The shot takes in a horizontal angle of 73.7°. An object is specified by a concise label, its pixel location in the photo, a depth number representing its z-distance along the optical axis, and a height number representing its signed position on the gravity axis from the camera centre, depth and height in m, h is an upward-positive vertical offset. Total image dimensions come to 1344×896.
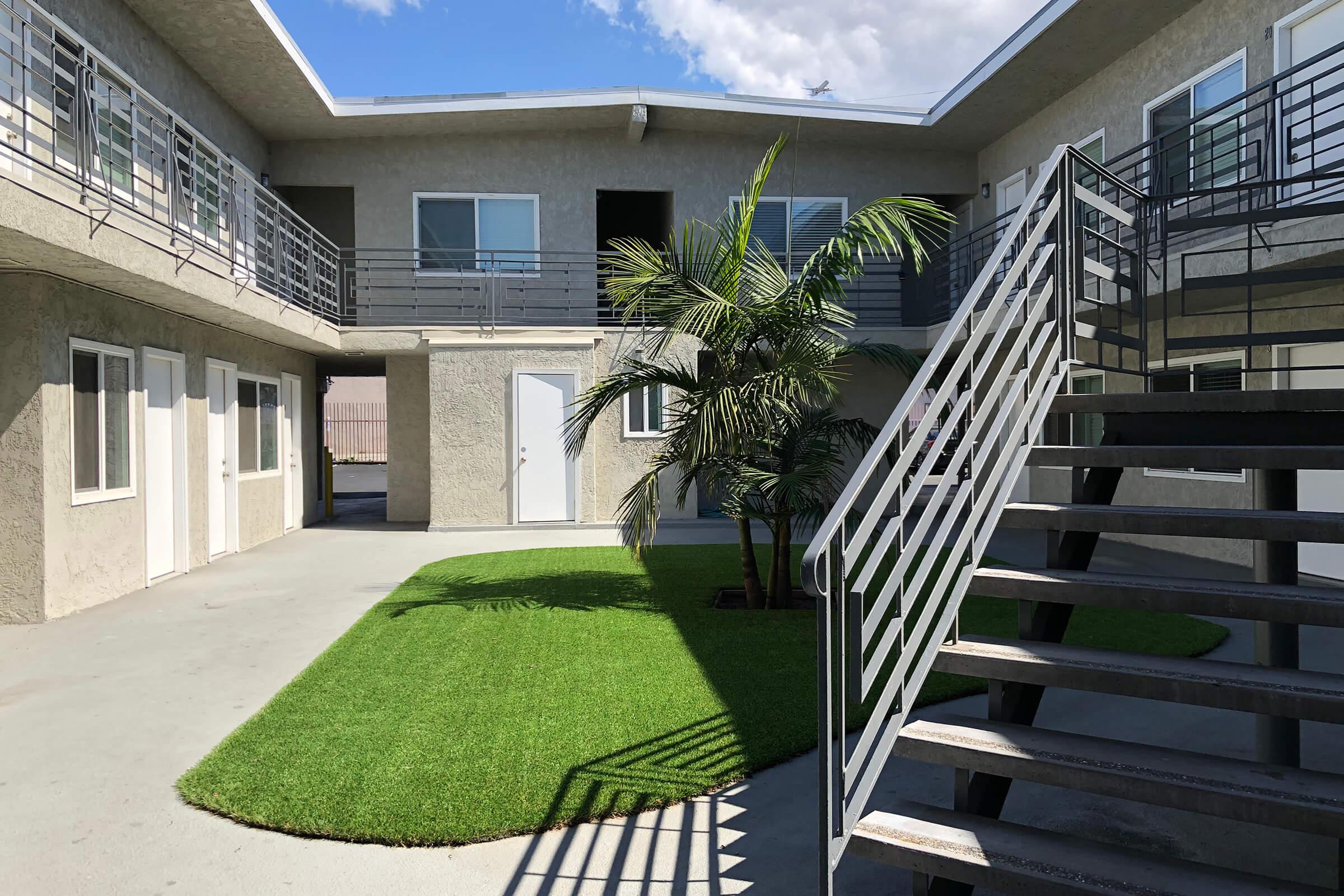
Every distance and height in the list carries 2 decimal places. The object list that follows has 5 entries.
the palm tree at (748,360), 6.87 +0.61
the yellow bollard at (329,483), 16.05 -0.83
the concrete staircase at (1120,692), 2.33 -0.75
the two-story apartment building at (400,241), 7.35 +2.46
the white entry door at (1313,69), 8.06 +3.35
